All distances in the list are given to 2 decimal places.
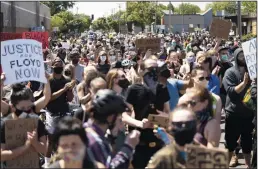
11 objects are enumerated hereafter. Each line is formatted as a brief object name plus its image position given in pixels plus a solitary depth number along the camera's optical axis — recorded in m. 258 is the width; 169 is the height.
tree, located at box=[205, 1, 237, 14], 159.65
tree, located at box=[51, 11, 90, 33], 86.94
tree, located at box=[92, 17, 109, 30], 113.19
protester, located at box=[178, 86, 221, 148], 5.18
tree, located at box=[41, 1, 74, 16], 123.56
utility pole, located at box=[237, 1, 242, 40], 22.98
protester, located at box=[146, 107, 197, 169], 3.83
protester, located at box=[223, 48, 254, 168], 7.67
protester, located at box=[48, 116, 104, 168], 3.83
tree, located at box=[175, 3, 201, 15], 188.75
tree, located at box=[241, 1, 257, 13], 68.31
